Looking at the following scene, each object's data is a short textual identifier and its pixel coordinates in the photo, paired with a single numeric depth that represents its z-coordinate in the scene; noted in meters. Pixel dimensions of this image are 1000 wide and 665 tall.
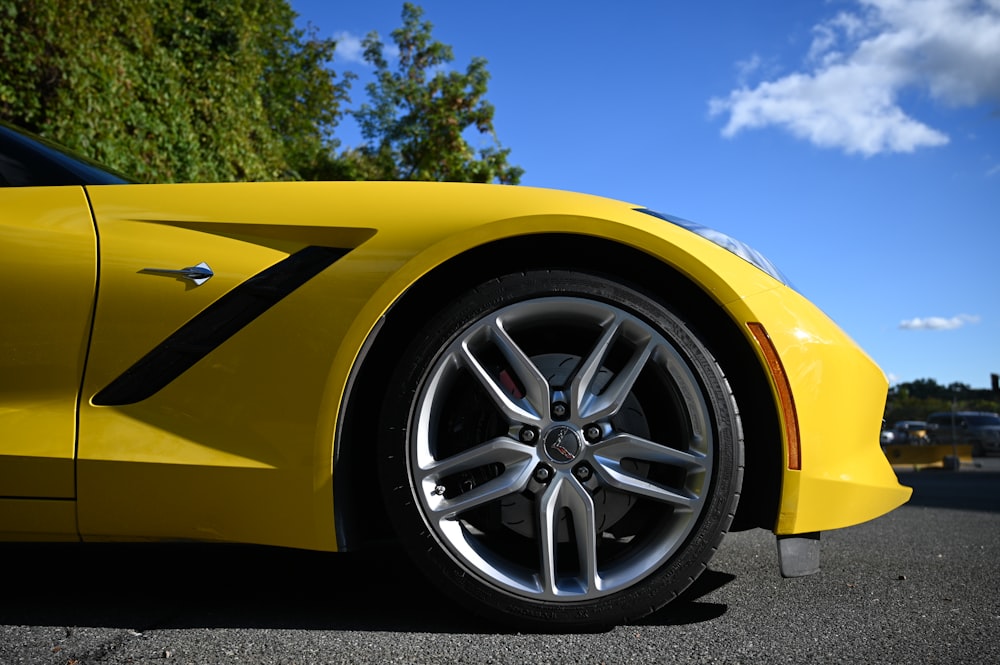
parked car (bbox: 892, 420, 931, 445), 29.64
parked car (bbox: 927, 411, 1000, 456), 26.69
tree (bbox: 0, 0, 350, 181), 7.03
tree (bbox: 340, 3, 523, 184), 16.00
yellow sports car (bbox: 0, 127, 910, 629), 1.90
